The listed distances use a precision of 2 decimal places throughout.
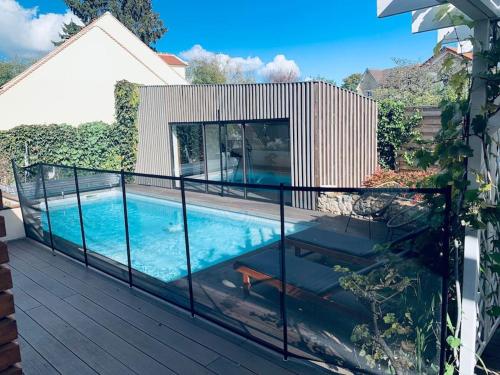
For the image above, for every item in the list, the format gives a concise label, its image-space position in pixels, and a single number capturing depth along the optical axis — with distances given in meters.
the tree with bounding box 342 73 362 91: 37.35
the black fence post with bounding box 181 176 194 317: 3.65
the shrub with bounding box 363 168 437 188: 8.08
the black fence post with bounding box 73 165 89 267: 5.06
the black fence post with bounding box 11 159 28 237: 6.22
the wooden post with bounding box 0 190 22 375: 1.55
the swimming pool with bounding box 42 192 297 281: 3.82
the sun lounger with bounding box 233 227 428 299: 2.71
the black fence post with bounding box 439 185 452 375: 2.17
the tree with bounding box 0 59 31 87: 27.75
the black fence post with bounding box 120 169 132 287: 4.34
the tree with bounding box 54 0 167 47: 25.92
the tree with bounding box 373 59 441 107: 16.17
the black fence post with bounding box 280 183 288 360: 2.91
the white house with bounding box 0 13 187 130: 11.83
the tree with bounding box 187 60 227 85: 33.66
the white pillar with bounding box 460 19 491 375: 2.31
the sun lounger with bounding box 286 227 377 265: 2.56
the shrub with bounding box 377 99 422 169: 9.41
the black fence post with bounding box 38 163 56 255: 5.62
